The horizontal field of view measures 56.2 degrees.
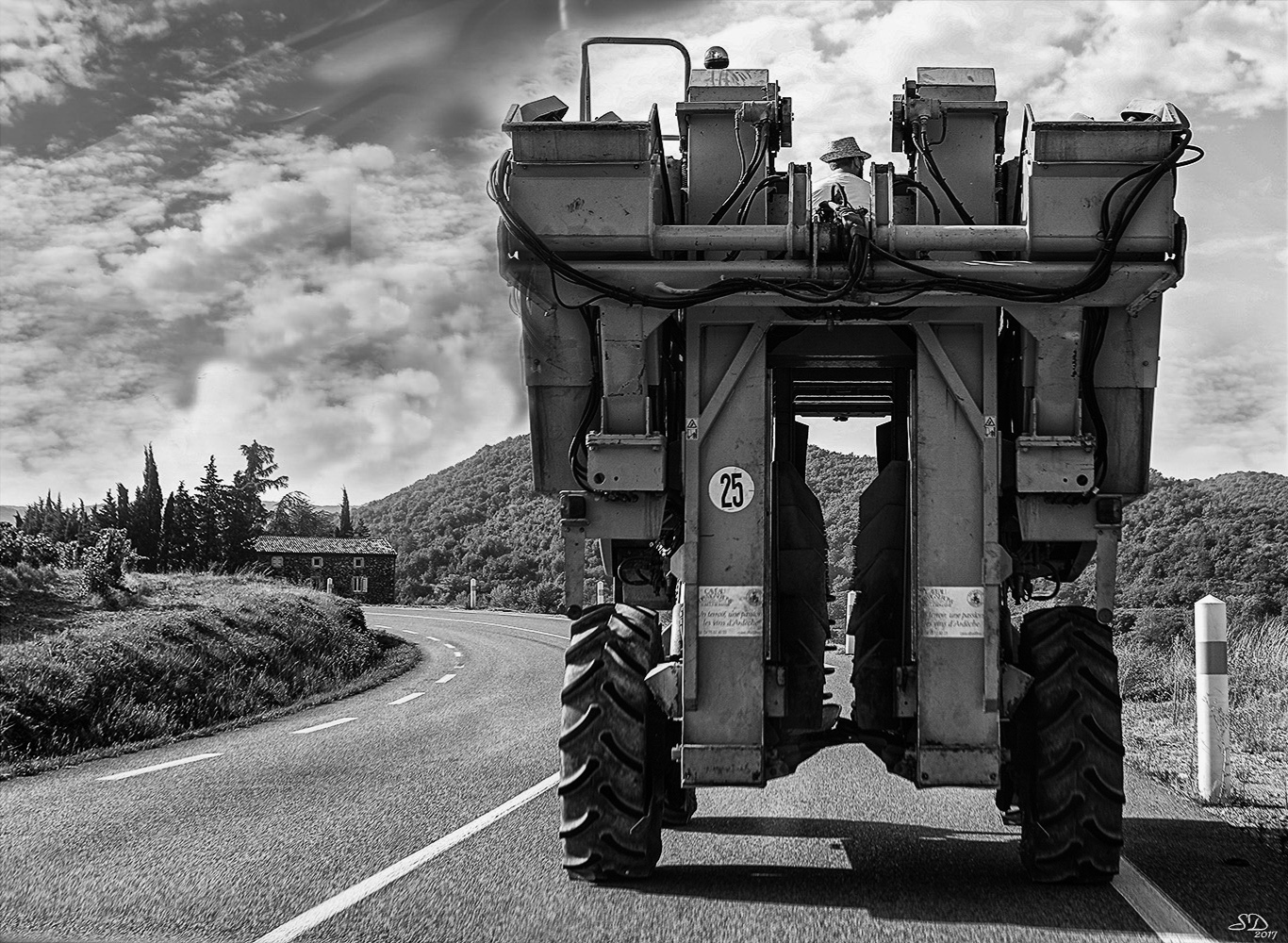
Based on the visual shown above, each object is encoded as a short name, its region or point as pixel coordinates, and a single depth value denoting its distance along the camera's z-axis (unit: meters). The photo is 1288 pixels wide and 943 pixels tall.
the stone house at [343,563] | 88.19
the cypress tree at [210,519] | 72.88
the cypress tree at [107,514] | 74.44
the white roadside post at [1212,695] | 7.17
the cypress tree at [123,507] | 72.81
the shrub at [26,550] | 22.78
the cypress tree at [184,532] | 70.69
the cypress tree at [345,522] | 109.00
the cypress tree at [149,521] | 69.88
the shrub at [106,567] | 20.91
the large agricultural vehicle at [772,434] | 5.29
